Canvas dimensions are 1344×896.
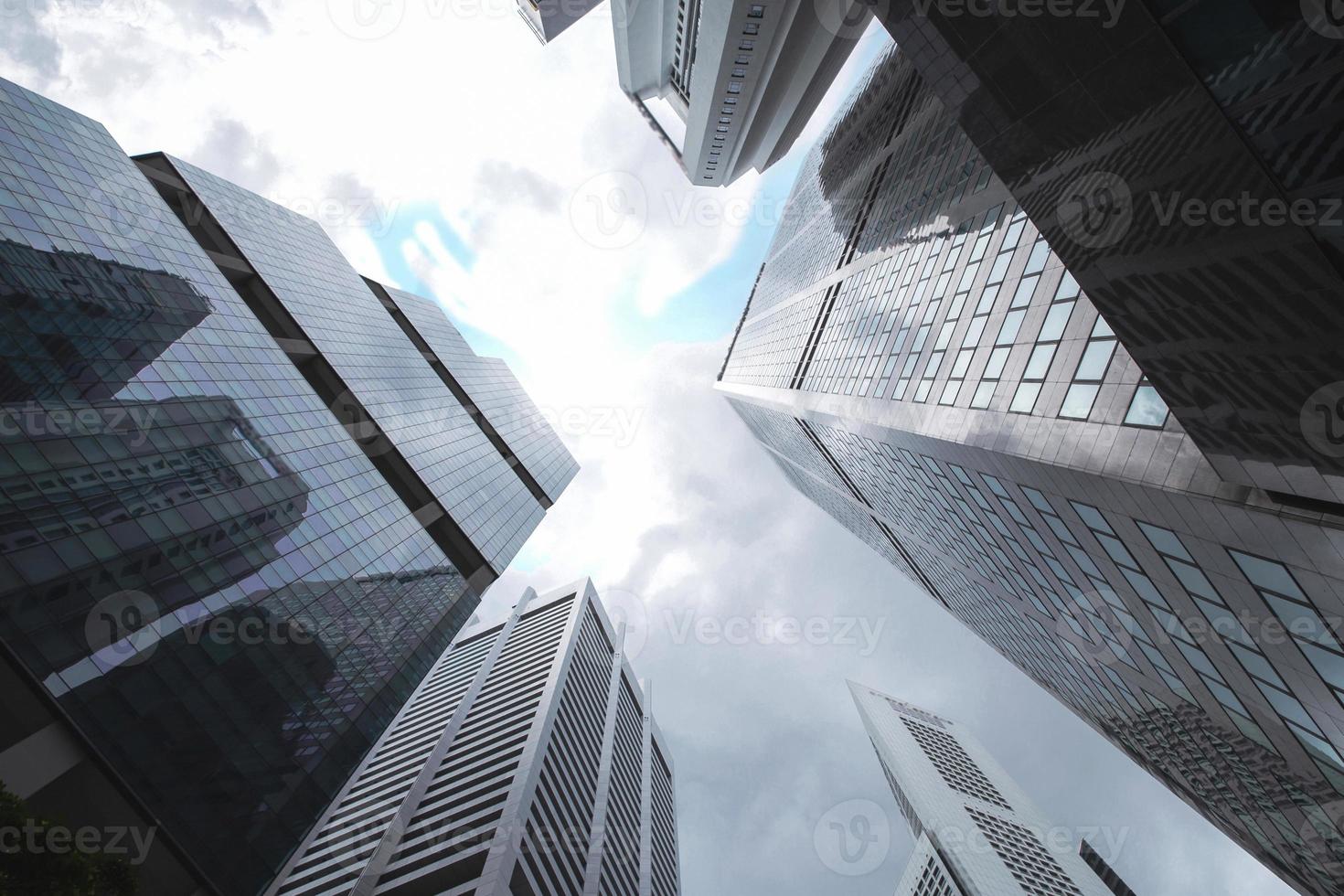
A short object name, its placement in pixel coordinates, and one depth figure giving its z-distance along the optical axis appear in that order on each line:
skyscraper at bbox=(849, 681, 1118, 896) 84.50
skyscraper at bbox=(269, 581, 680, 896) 42.72
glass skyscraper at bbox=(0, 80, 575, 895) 19.75
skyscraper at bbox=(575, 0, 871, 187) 74.12
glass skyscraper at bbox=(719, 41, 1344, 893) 15.46
